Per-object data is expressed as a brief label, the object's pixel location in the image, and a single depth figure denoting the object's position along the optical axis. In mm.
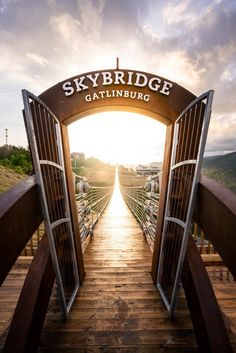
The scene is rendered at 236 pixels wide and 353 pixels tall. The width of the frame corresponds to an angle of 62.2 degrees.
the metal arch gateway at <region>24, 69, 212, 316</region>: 2709
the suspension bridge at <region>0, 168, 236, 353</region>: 1971
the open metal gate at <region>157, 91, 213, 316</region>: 1911
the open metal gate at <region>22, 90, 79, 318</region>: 1838
